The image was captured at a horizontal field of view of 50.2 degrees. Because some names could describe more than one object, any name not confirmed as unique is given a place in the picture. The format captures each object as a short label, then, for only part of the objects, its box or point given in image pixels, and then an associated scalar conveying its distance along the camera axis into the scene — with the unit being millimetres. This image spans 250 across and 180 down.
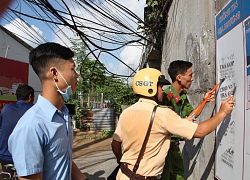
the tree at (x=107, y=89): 14633
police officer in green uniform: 3125
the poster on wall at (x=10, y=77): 6231
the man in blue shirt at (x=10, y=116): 3641
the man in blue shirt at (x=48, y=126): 1390
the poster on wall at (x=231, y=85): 1933
